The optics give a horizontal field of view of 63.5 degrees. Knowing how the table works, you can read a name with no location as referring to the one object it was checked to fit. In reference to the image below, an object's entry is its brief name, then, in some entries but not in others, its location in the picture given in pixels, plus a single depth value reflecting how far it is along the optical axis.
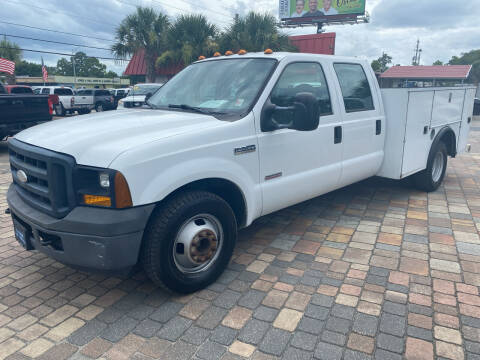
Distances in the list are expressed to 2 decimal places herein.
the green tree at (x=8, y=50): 46.41
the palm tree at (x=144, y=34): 27.17
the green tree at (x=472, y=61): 65.31
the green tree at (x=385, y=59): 102.39
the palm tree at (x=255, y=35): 22.38
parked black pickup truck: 8.51
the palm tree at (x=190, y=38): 23.78
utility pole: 88.62
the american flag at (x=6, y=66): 19.36
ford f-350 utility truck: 2.61
